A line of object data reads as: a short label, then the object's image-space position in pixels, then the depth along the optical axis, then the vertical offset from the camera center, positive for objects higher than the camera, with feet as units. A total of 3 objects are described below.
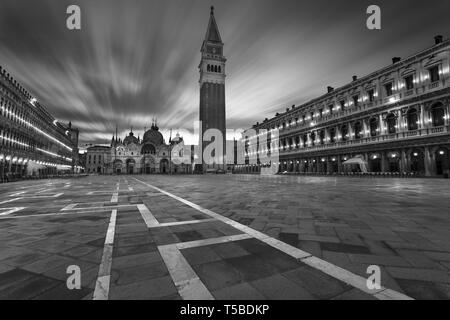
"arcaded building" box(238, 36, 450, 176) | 75.82 +19.99
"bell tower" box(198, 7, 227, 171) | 262.88 +96.22
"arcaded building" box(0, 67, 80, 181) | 102.32 +22.09
